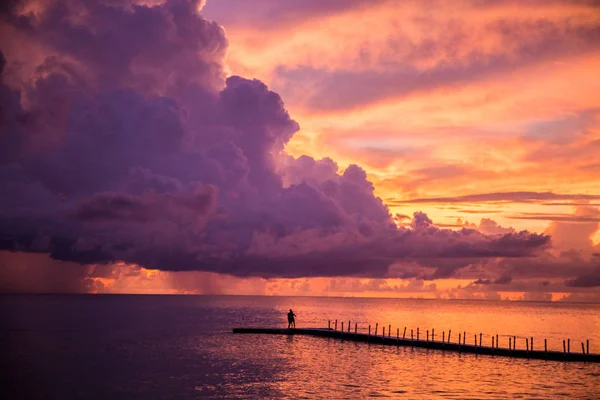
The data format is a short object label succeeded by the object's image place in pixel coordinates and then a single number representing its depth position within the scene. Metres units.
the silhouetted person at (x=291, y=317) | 113.70
